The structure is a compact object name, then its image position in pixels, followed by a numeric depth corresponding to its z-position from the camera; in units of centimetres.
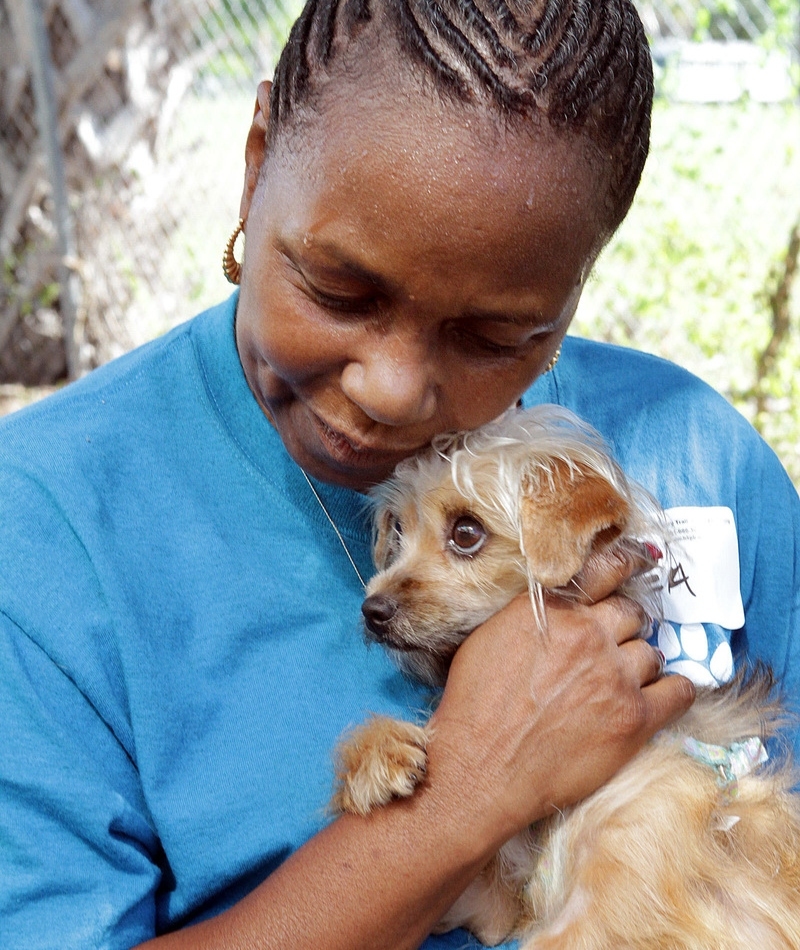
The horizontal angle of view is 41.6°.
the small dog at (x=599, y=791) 204
